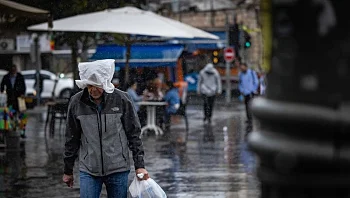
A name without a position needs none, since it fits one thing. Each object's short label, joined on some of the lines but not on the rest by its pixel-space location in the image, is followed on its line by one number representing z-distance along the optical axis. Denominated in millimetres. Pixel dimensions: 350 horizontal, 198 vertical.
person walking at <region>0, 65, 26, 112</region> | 22539
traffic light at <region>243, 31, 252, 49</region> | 39844
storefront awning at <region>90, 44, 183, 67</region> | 33531
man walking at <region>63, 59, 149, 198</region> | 7160
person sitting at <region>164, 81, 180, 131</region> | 23838
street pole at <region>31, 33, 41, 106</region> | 37241
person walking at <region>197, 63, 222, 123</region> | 29484
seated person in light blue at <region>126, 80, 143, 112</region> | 22666
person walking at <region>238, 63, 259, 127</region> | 28266
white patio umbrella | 21422
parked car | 43656
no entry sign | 43750
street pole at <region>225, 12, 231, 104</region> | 43750
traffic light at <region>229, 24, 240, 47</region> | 39188
